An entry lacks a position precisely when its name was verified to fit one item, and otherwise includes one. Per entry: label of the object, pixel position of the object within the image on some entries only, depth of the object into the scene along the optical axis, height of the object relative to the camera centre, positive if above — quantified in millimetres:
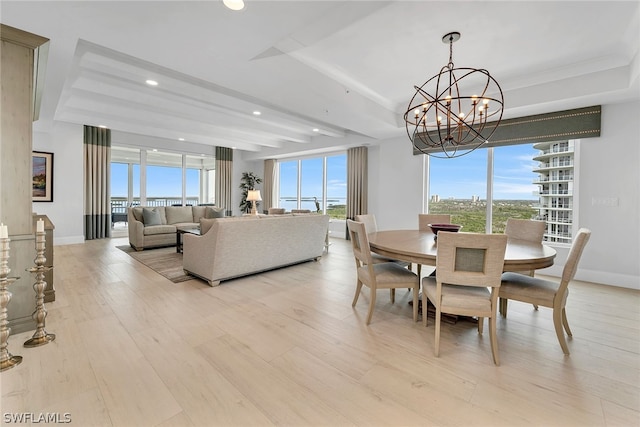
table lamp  6398 +245
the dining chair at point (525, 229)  2896 -219
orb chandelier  2743 +1660
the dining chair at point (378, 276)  2463 -626
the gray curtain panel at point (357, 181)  6992 +690
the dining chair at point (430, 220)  3766 -158
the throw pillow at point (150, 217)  5789 -252
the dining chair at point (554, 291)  2004 -628
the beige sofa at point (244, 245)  3361 -528
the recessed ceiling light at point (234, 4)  1975 +1487
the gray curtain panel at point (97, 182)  6344 +537
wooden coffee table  5289 -583
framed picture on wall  5566 +570
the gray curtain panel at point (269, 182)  9203 +832
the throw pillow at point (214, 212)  6893 -157
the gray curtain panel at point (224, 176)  8805 +972
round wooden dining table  1959 -345
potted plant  9375 +739
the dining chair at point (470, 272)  1877 -452
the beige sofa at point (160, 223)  5434 -401
